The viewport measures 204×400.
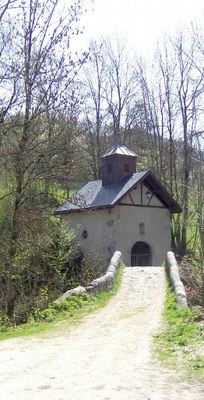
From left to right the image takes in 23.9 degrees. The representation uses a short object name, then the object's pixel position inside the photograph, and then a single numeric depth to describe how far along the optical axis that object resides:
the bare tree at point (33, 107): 11.41
